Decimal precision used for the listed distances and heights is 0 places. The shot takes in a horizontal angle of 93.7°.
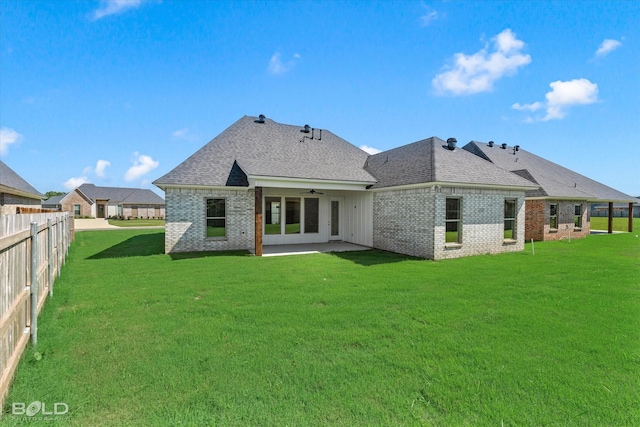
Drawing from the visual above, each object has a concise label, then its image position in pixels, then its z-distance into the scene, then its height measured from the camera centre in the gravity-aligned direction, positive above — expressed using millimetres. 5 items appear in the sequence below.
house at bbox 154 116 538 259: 11727 +499
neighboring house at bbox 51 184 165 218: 48500 +927
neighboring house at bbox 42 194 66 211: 50644 +701
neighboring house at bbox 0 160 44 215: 15383 +871
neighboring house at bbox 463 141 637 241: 18188 +1127
